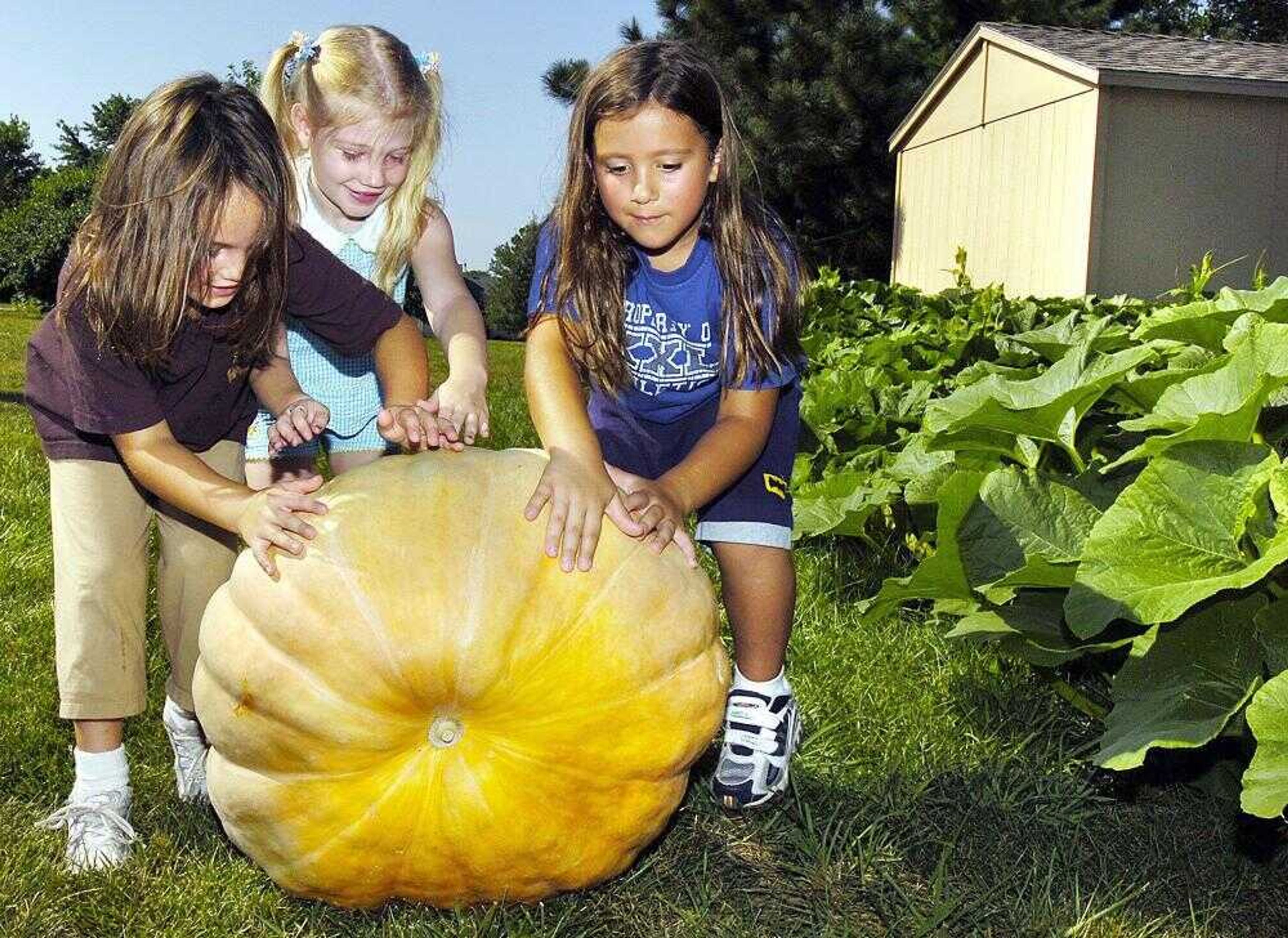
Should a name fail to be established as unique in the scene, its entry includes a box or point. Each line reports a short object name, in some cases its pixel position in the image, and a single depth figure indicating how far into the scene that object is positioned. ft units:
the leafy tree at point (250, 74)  114.93
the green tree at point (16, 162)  183.73
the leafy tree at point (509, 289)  115.85
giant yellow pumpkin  5.72
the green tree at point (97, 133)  168.55
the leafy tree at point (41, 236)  127.13
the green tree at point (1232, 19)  90.85
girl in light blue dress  8.84
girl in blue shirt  7.35
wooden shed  43.11
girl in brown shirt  6.64
